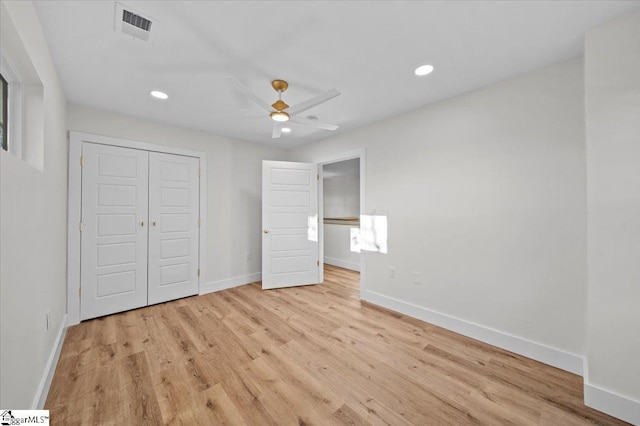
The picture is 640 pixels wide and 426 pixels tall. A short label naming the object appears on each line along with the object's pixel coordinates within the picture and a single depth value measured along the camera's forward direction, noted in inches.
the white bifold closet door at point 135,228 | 111.7
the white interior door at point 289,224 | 157.2
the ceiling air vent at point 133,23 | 58.5
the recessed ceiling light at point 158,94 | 98.0
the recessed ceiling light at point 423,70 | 81.1
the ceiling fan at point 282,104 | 77.6
